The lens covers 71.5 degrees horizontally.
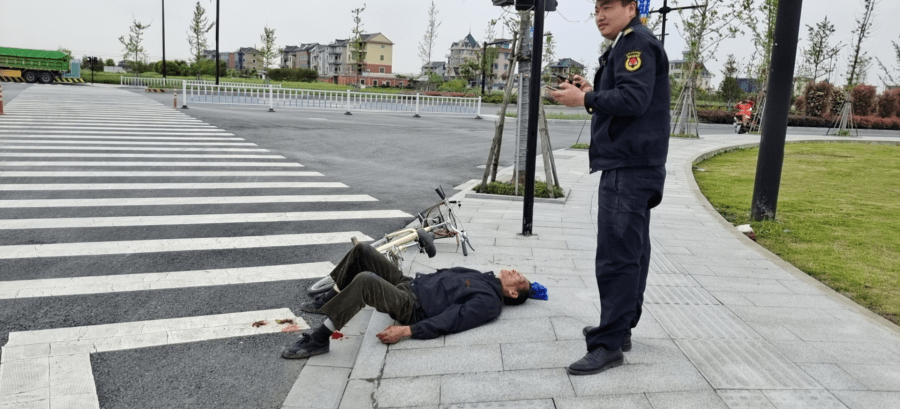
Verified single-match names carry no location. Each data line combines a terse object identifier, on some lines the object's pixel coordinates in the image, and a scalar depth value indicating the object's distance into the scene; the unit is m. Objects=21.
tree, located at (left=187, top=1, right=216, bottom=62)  61.44
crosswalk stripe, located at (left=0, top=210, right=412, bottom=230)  6.43
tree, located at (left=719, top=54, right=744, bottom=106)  46.47
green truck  41.41
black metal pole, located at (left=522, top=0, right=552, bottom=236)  5.98
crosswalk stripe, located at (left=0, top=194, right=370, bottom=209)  7.34
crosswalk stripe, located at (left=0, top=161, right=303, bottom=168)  10.06
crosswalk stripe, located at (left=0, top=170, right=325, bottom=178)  9.02
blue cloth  4.33
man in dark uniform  2.99
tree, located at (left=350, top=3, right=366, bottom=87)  57.36
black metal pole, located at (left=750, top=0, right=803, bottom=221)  7.06
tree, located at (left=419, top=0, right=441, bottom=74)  65.44
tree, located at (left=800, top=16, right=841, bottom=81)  37.62
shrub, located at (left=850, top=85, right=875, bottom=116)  37.81
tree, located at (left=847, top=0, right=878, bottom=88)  29.61
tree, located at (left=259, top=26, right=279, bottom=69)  62.41
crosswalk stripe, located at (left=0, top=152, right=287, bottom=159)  10.61
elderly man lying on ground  3.58
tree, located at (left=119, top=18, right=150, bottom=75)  63.88
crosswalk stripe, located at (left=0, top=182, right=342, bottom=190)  8.23
